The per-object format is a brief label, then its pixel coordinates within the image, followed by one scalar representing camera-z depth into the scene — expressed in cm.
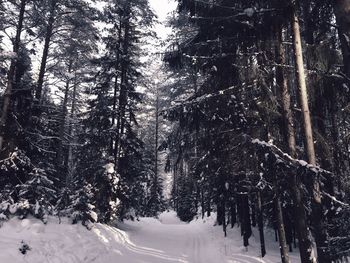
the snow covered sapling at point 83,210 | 1456
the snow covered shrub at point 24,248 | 968
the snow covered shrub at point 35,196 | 1199
